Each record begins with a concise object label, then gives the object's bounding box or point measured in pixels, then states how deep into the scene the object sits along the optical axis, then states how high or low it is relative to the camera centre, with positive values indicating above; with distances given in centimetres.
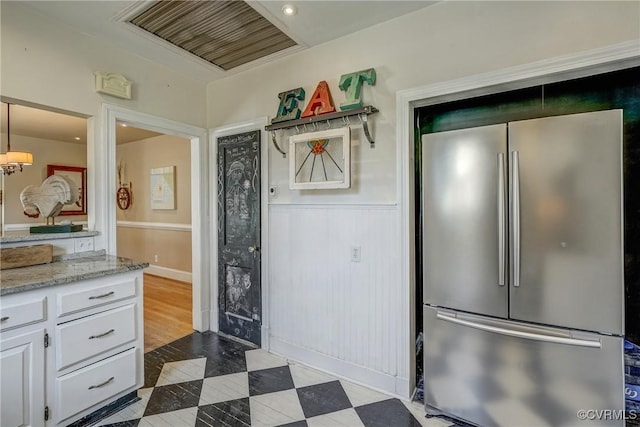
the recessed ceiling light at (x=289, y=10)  204 +134
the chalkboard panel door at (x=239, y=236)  297 -24
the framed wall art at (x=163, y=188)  539 +44
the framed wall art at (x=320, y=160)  231 +41
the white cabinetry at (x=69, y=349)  157 -77
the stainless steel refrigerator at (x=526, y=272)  148 -33
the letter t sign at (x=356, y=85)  225 +91
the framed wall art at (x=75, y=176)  632 +80
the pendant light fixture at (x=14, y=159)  372 +65
